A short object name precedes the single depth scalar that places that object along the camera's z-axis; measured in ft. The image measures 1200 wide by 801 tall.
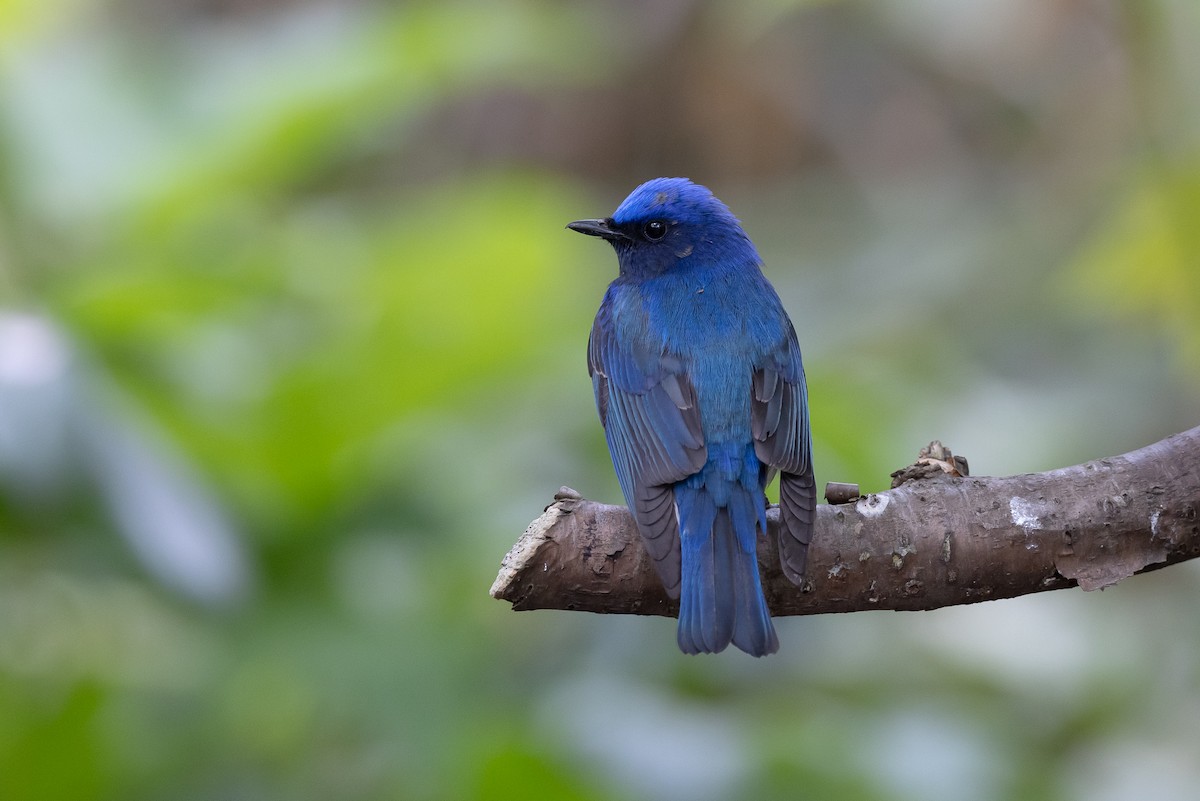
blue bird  18.25
